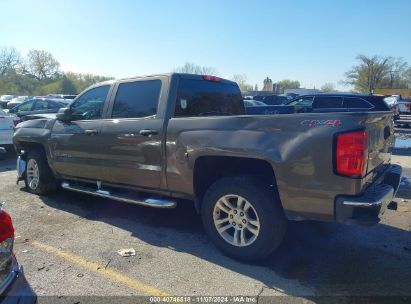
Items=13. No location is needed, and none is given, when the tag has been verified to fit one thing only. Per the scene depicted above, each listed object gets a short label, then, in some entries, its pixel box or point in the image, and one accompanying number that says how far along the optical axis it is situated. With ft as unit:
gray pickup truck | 9.98
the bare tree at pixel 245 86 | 375.37
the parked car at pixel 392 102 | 54.91
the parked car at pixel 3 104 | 56.70
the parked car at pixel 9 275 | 6.57
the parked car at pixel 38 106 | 47.70
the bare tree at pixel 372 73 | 235.81
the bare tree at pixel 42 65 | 299.79
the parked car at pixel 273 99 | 105.91
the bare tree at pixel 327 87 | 342.42
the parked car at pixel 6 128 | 30.71
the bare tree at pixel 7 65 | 269.03
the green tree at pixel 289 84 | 380.17
